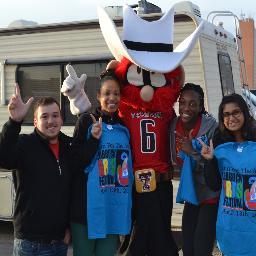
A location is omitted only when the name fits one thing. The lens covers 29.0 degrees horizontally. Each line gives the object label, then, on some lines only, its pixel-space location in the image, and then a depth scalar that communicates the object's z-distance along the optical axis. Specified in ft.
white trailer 17.70
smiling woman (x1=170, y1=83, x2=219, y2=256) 11.94
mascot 12.30
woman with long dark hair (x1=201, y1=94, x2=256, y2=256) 10.64
